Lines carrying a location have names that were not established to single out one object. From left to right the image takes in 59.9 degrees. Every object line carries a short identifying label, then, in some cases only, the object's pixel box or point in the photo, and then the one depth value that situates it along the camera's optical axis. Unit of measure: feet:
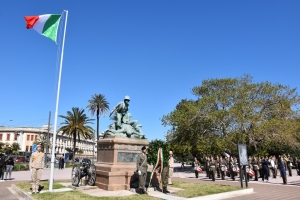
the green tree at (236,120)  80.94
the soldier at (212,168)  56.29
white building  270.57
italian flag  37.40
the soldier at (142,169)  31.79
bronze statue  38.42
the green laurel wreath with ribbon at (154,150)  37.27
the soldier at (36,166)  32.40
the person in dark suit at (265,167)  56.08
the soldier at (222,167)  59.06
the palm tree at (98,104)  150.41
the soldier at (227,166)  64.86
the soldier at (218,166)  65.29
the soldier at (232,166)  58.75
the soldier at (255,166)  58.37
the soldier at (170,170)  43.78
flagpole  33.14
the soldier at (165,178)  33.68
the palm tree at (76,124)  133.49
